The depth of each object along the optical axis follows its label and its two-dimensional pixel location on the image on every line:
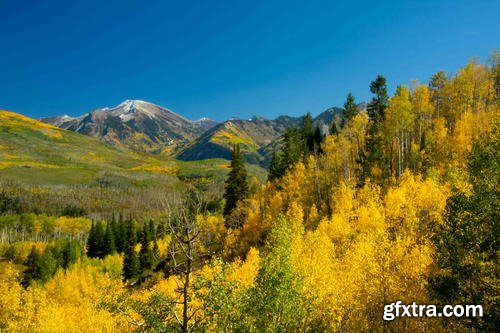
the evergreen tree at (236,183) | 87.81
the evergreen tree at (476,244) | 19.86
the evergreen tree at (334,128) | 107.78
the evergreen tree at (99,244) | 133.38
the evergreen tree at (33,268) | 113.18
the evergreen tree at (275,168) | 96.72
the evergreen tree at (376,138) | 71.75
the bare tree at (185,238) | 14.05
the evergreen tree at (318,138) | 107.62
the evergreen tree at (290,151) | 92.94
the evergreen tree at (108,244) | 133.00
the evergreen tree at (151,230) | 136.00
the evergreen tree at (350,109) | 90.69
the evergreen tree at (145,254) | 111.44
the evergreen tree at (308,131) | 109.45
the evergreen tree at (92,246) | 133.62
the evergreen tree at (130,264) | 105.50
